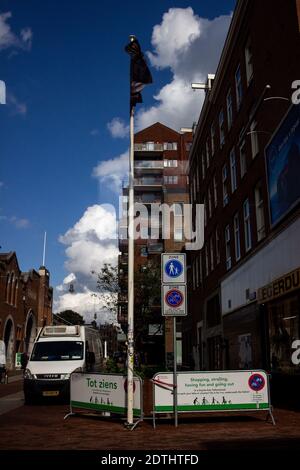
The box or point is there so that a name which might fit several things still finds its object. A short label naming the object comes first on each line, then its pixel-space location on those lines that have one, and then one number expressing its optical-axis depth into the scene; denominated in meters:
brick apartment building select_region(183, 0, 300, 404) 16.16
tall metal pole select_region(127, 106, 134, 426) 10.34
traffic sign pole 10.39
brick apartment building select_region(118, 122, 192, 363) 55.56
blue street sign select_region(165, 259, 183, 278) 11.04
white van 16.03
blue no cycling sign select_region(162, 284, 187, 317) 10.85
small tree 30.94
